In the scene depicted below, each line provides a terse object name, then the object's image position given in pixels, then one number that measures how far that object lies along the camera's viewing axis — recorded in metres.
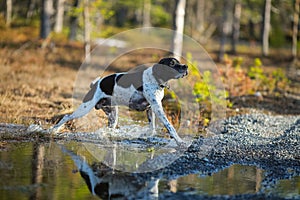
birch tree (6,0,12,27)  30.64
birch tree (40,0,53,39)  26.08
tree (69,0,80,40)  29.81
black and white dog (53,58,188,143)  9.09
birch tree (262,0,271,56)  29.31
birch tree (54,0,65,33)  31.02
